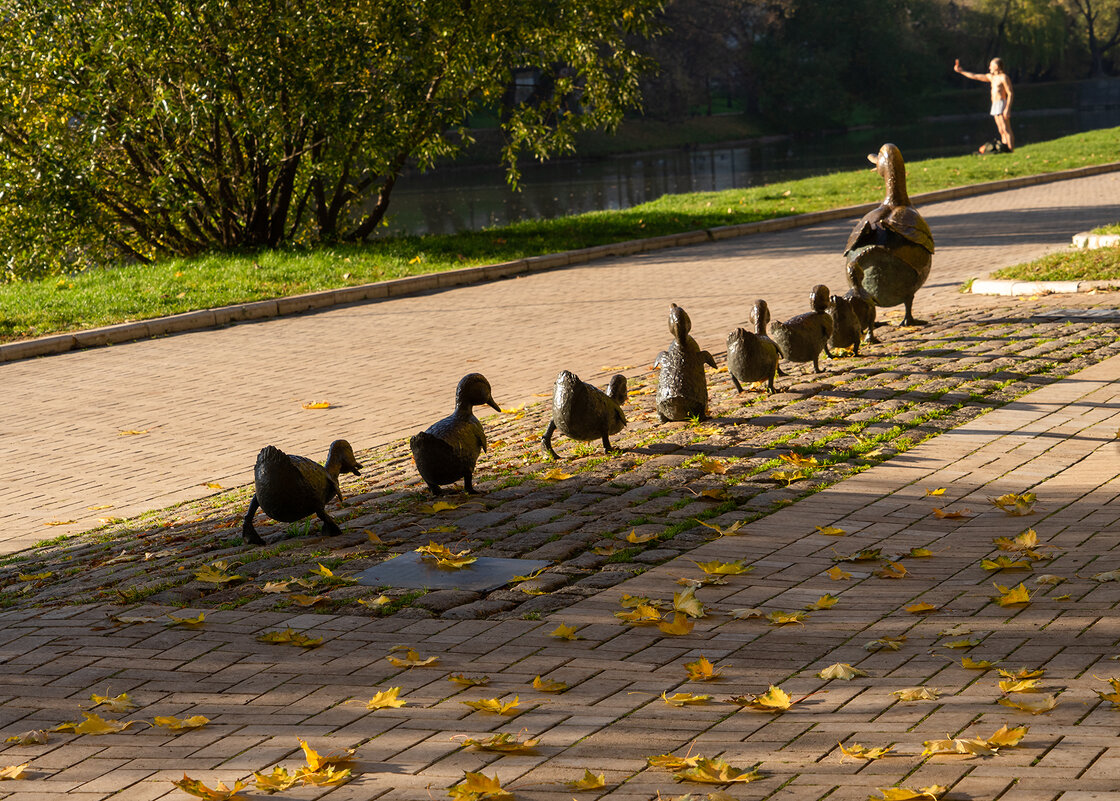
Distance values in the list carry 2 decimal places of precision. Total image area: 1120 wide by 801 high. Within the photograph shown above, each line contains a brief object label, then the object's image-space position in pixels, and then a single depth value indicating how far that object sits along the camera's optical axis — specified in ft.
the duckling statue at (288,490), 42.24
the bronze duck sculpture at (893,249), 71.61
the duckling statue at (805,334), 61.31
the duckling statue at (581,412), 50.29
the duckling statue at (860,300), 68.13
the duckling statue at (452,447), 46.09
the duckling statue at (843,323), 66.03
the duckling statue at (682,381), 55.06
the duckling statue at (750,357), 58.13
